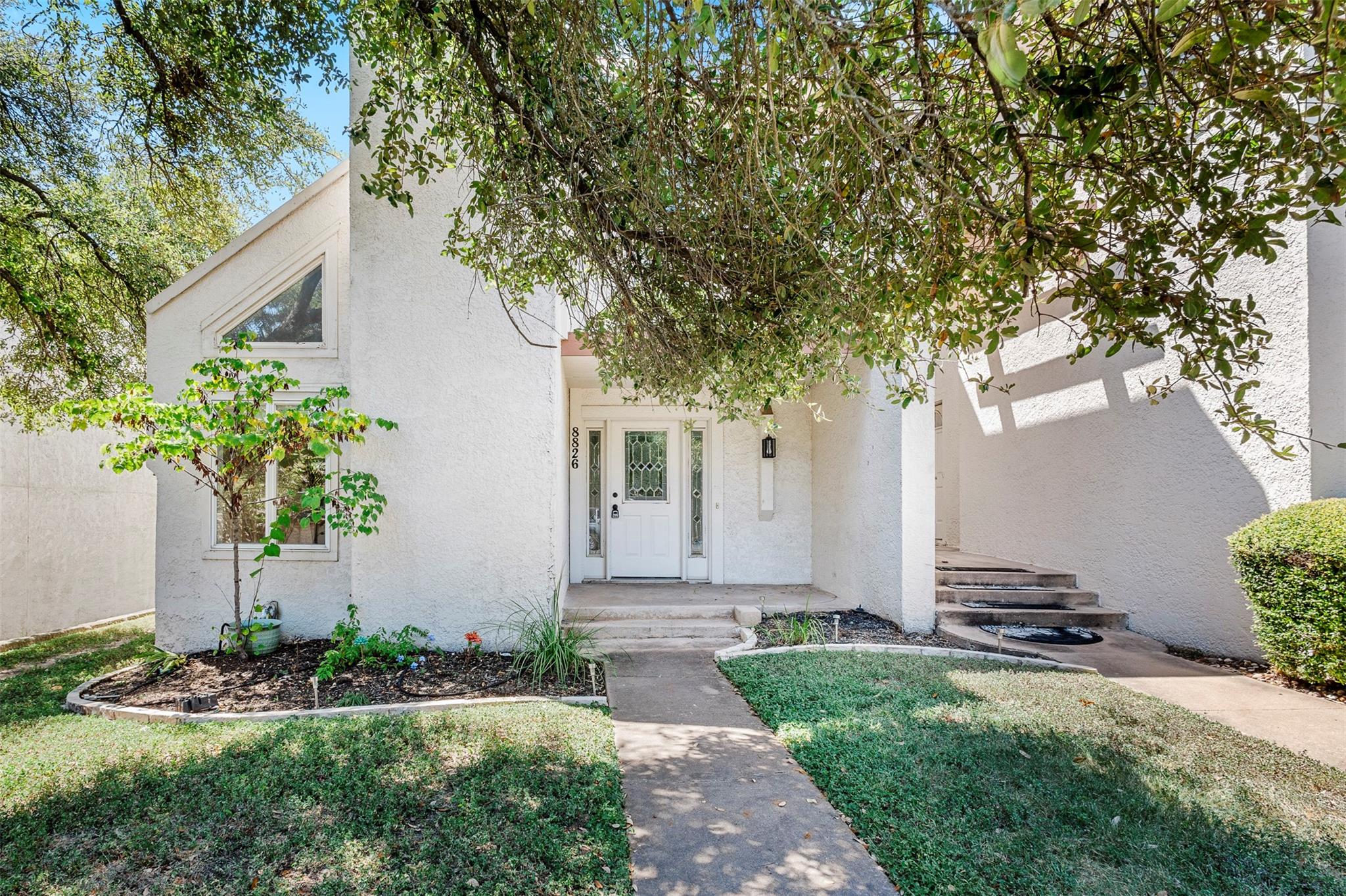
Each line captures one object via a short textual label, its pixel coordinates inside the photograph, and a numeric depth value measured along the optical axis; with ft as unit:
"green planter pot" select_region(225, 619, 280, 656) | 20.51
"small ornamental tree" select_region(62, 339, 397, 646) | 16.90
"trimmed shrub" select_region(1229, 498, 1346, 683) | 15.99
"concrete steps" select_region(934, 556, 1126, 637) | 23.24
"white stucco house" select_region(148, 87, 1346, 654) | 20.16
